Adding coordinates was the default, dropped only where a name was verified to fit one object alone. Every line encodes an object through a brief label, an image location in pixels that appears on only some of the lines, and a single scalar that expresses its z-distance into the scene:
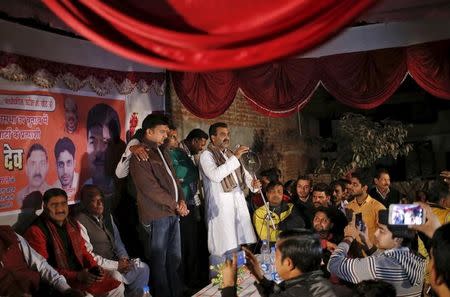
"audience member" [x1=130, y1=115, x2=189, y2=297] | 4.42
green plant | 9.01
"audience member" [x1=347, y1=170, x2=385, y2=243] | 4.35
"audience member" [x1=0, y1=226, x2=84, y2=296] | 3.17
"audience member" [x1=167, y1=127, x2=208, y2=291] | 5.14
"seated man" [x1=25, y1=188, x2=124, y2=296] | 3.60
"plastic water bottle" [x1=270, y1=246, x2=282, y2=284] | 3.39
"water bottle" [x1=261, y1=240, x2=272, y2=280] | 3.52
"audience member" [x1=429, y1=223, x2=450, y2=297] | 1.75
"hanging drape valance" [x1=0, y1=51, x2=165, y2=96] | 3.69
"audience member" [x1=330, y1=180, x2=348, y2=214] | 5.51
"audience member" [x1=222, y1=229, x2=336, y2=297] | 2.22
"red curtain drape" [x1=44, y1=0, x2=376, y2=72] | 1.44
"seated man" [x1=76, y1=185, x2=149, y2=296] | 4.15
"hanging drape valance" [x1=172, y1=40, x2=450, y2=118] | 5.14
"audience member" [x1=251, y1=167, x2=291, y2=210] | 5.73
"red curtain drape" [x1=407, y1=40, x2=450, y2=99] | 4.99
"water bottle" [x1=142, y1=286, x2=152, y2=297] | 3.27
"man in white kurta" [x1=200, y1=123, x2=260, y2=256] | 5.04
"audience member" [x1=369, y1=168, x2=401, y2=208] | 5.01
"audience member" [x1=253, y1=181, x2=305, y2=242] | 4.69
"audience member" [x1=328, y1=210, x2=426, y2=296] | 2.62
